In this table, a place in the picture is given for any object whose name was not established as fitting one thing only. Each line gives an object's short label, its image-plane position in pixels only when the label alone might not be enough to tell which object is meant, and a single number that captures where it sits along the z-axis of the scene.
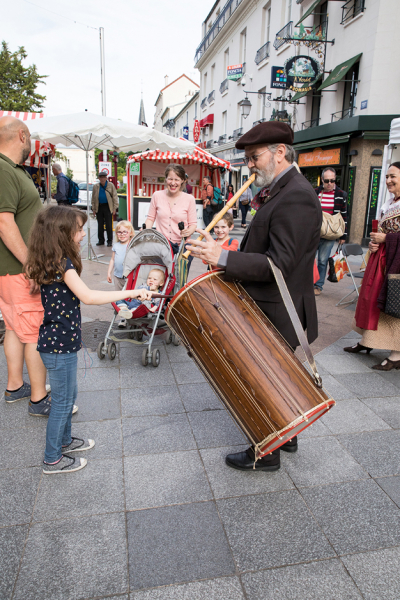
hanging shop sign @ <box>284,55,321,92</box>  14.24
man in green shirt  2.79
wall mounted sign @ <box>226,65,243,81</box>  23.30
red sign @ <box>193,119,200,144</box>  33.34
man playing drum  2.08
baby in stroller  4.51
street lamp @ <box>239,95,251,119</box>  17.97
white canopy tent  7.63
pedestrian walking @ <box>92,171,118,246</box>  11.40
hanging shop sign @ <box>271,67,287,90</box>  15.56
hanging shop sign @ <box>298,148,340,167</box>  14.35
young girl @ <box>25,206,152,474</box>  2.24
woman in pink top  5.14
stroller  4.38
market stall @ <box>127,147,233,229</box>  12.45
